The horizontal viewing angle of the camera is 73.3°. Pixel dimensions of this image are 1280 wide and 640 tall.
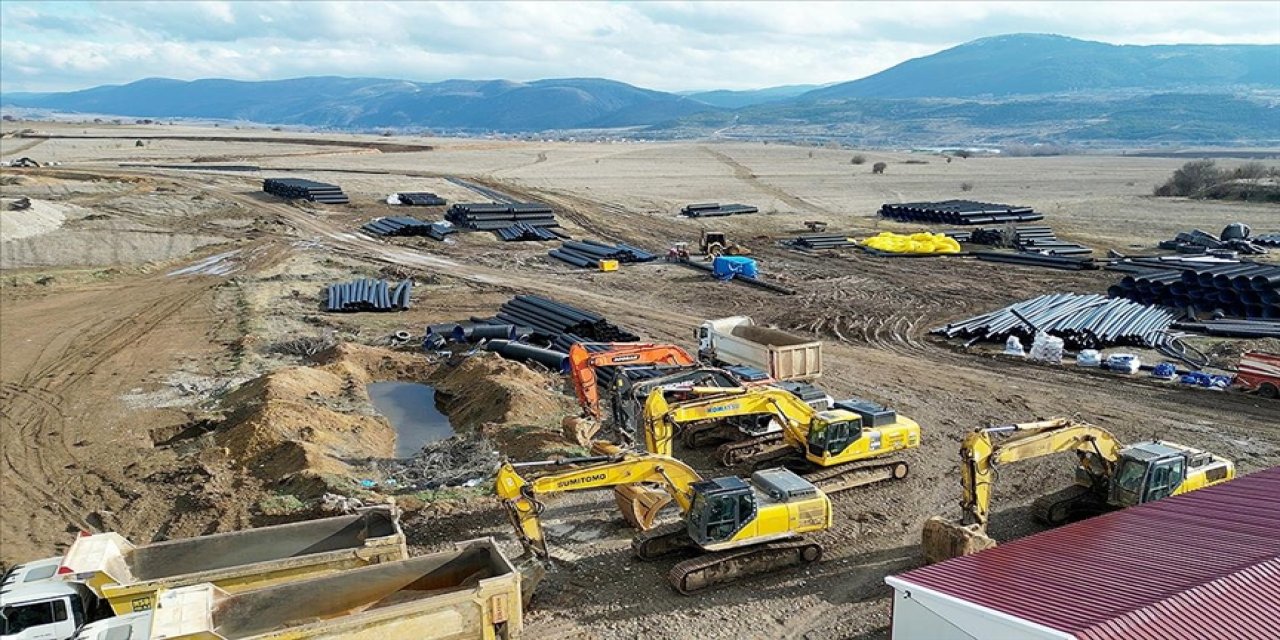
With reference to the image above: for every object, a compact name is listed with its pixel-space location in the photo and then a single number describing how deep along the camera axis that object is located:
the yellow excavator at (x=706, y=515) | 13.45
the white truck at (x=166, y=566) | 11.16
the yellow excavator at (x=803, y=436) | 16.22
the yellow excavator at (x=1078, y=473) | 14.09
